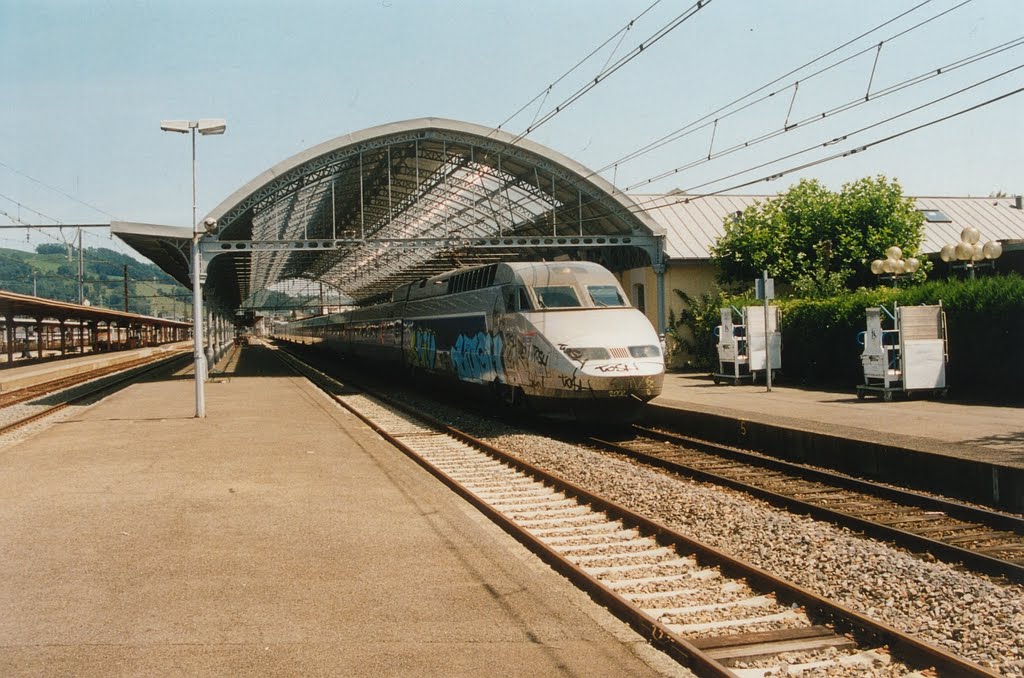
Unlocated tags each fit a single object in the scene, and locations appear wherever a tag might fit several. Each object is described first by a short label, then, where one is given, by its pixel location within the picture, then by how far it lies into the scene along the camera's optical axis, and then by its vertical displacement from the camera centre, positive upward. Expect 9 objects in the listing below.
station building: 31.20 +5.57
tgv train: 15.25 -0.01
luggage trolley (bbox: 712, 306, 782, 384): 24.20 -0.26
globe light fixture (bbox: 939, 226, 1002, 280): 23.08 +2.11
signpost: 20.11 +1.06
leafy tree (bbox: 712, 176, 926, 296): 29.81 +3.31
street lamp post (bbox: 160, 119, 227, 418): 19.48 +2.27
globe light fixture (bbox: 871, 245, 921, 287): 24.95 +1.91
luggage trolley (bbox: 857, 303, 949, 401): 18.38 -0.44
